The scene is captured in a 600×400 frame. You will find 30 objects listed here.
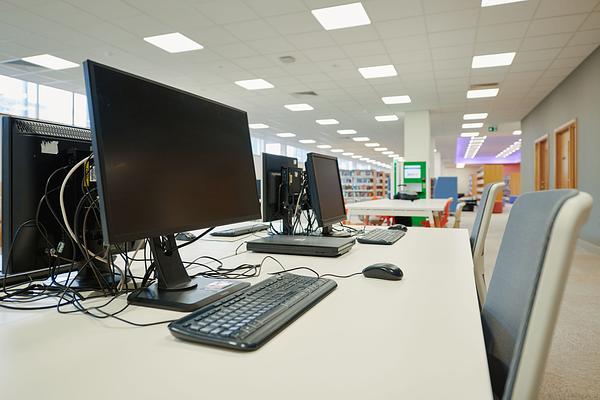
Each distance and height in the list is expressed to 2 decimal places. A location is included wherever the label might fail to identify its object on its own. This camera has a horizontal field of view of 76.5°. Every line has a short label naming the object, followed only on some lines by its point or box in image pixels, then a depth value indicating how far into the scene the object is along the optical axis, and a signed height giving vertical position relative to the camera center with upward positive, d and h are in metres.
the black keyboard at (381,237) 1.86 -0.22
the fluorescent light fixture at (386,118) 9.99 +2.05
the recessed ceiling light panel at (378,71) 6.07 +2.02
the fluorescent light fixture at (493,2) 3.87 +1.96
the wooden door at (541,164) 8.39 +0.64
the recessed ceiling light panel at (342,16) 4.11 +2.01
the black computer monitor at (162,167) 0.78 +0.07
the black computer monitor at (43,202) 0.97 -0.01
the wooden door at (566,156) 6.33 +0.65
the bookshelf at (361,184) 11.84 +0.33
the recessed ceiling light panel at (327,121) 10.59 +2.08
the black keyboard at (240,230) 2.11 -0.20
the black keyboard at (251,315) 0.66 -0.24
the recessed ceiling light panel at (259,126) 11.33 +2.09
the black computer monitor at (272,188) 1.98 +0.04
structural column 9.23 +1.39
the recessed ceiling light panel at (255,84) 6.93 +2.08
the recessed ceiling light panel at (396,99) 7.97 +2.03
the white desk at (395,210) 4.43 -0.19
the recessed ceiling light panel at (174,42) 4.91 +2.06
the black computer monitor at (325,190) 1.69 +0.02
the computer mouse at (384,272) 1.12 -0.23
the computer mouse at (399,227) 2.39 -0.21
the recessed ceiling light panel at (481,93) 7.45 +2.02
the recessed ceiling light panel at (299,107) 8.74 +2.06
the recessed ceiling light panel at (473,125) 11.26 +2.08
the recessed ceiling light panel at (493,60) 5.51 +2.00
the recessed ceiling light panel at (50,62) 5.68 +2.09
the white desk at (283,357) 0.52 -0.26
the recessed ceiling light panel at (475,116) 9.90 +2.06
